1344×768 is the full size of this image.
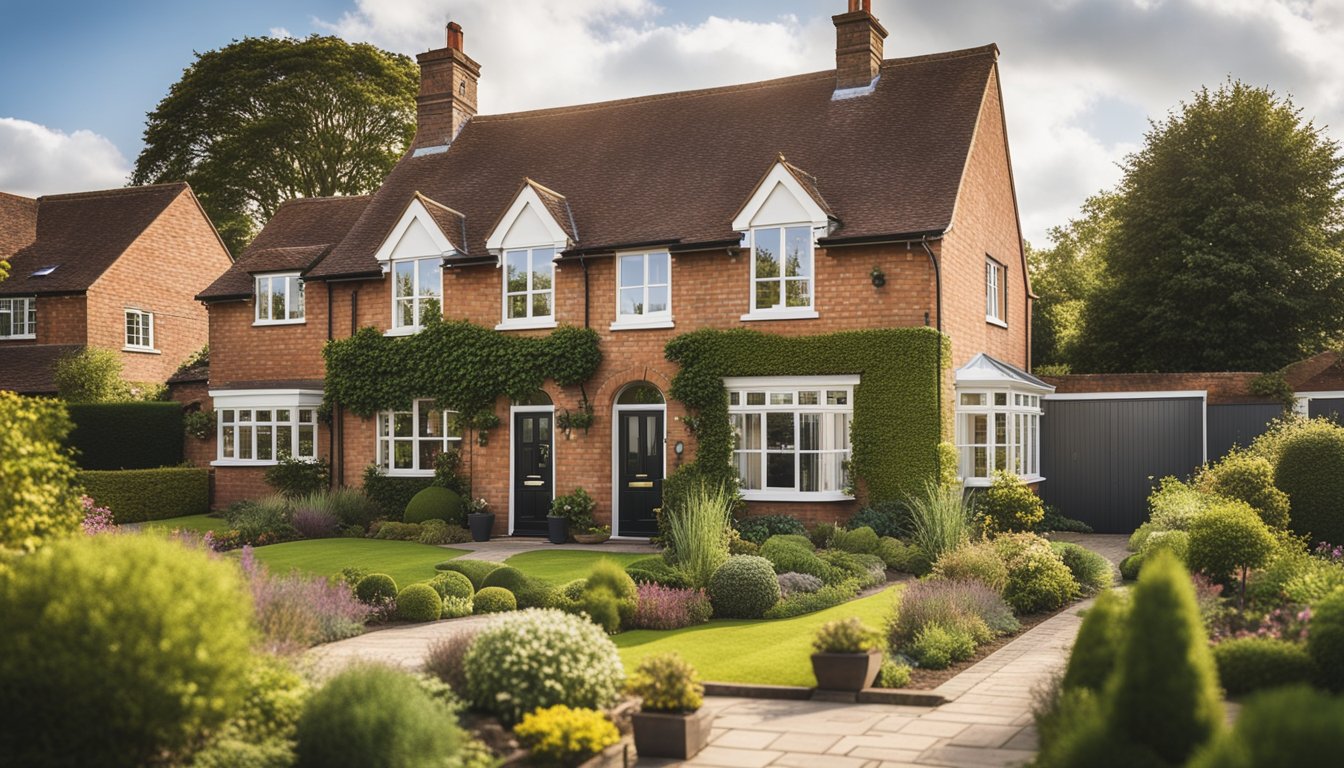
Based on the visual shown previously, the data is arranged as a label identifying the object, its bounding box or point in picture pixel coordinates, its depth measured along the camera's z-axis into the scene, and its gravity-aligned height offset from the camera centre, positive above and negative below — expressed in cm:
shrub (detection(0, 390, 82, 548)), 818 -50
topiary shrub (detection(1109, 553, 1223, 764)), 532 -134
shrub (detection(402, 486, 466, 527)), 2238 -195
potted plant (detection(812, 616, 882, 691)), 906 -205
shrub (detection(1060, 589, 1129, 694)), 672 -149
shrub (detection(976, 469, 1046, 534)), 1878 -169
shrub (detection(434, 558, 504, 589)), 1468 -214
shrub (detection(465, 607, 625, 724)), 766 -182
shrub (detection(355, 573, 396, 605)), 1333 -217
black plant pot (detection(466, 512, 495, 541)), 2228 -228
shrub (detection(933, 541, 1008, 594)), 1332 -194
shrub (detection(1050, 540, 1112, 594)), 1476 -218
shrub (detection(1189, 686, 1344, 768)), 429 -131
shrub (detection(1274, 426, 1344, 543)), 1540 -106
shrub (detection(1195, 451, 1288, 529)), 1540 -115
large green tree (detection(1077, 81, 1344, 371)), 3070 +471
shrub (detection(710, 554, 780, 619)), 1310 -216
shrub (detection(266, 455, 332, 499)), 2466 -145
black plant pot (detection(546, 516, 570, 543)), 2162 -234
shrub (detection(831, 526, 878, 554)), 1761 -213
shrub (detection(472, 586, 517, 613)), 1352 -235
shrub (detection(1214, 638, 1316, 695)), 829 -196
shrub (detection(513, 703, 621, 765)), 705 -211
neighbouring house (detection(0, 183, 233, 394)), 3338 +426
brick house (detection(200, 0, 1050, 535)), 2047 +287
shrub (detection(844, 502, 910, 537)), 1891 -190
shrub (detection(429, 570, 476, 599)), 1362 -217
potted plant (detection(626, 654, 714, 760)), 752 -210
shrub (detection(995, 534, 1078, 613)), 1321 -210
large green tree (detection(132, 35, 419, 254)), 4159 +1113
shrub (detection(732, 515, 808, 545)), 1902 -206
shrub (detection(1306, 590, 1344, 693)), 809 -176
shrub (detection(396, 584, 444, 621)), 1296 -227
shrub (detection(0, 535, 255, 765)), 574 -132
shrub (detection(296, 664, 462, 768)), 606 -178
